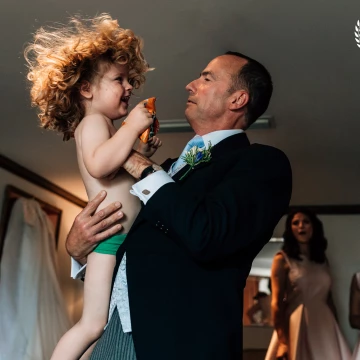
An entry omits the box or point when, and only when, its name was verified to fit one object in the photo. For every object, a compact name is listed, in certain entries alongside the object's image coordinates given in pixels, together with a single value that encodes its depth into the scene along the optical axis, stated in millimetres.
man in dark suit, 988
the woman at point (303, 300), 3359
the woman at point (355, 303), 3064
